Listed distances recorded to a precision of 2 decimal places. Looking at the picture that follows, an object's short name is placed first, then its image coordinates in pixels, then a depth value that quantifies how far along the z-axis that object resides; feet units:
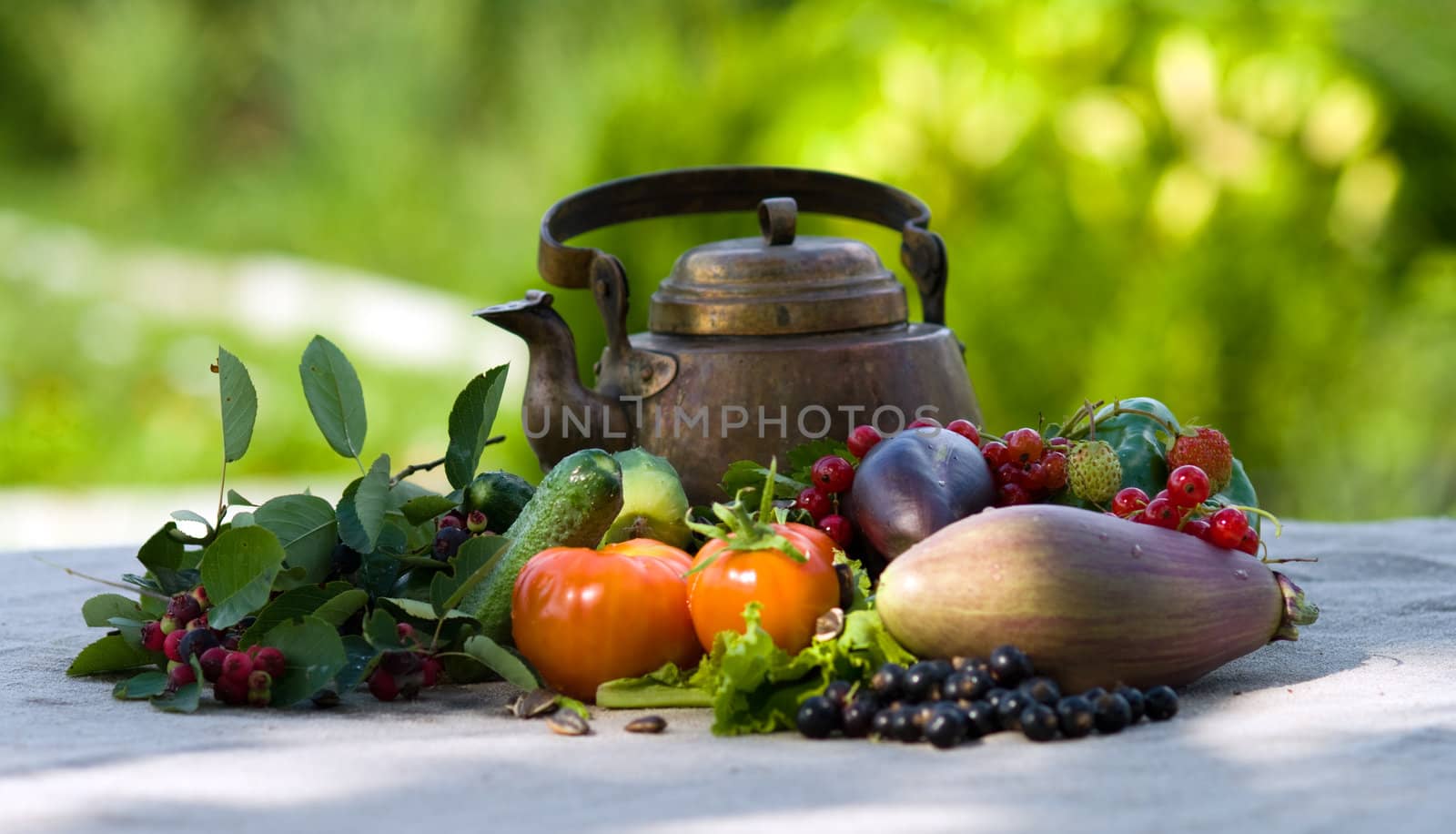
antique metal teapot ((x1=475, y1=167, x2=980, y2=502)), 4.22
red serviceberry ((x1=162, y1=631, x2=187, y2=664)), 3.67
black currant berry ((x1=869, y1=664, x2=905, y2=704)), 3.46
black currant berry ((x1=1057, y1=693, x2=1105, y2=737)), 3.42
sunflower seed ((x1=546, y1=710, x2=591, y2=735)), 3.50
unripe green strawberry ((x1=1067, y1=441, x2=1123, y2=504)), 3.76
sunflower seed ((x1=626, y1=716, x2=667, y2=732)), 3.50
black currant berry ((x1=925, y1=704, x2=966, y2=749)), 3.39
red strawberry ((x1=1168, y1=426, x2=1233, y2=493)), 3.84
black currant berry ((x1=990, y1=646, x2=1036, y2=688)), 3.45
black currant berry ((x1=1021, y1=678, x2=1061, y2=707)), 3.43
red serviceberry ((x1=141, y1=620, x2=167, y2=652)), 3.73
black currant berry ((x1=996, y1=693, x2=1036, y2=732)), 3.43
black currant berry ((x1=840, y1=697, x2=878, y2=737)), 3.45
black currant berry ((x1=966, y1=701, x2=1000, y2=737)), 3.42
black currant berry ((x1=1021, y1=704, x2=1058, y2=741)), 3.40
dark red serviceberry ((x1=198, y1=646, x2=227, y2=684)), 3.63
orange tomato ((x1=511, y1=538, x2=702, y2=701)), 3.64
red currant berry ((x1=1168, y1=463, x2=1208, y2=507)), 3.61
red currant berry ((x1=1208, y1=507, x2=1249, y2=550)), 3.60
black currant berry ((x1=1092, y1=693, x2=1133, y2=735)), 3.43
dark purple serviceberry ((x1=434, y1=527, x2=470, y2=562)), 3.80
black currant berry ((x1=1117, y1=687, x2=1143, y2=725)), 3.47
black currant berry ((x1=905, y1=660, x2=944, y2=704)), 3.45
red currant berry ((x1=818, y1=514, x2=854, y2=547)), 3.78
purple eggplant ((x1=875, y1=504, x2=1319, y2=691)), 3.48
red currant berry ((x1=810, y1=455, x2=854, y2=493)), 3.80
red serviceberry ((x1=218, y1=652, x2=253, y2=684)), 3.61
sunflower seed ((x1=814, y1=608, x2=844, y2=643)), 3.55
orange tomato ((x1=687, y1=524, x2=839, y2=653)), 3.57
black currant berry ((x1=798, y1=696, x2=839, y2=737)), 3.45
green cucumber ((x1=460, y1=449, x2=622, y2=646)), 3.76
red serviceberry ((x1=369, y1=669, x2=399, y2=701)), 3.66
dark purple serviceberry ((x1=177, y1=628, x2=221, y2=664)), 3.65
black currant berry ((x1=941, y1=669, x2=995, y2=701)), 3.44
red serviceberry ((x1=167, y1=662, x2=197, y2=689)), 3.64
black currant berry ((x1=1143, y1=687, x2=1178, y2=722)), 3.48
